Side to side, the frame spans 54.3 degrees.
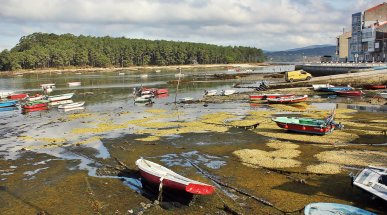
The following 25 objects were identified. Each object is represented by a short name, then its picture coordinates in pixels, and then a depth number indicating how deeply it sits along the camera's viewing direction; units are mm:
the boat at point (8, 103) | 70538
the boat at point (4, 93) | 84362
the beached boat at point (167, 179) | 18672
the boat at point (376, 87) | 69875
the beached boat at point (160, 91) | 81050
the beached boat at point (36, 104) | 64312
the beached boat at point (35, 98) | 73000
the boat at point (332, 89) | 66875
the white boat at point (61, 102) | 72062
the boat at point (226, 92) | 75125
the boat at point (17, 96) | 82731
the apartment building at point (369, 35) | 117338
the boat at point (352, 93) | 63916
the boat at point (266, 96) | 62184
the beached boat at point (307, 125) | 33688
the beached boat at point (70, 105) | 63428
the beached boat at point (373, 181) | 17842
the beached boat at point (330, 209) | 16031
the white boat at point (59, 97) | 73162
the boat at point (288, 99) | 58750
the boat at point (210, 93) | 75688
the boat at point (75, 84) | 117550
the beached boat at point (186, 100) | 66575
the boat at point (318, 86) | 72938
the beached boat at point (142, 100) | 67312
